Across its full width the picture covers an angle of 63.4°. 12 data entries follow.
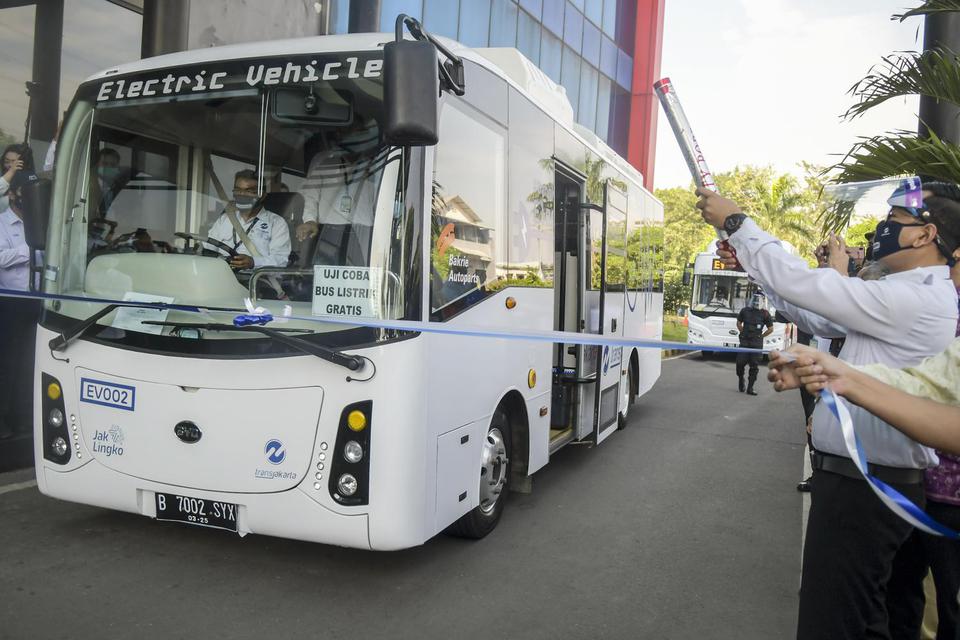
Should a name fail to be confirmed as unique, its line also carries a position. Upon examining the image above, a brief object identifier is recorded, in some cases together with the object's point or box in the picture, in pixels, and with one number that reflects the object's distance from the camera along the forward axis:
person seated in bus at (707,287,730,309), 20.95
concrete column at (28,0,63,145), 8.68
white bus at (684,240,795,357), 20.35
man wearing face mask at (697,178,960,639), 2.64
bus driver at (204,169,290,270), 4.16
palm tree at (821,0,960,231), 5.18
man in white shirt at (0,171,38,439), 6.34
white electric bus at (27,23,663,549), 3.89
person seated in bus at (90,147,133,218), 4.48
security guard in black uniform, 13.32
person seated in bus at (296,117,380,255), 4.01
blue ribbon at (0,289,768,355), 2.81
